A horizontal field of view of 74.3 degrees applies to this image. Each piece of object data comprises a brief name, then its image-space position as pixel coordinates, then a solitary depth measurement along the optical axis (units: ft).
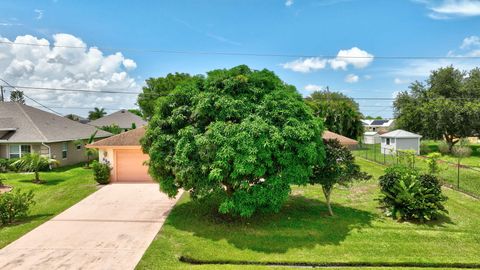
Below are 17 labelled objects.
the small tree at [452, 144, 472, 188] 93.76
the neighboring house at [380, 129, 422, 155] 101.04
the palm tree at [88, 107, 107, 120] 223.30
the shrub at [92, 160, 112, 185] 54.95
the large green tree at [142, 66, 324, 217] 30.68
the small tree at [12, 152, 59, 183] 56.70
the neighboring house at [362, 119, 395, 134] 202.39
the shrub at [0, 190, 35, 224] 34.91
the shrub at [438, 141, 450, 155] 107.53
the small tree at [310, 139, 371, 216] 37.04
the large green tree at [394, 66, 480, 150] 101.86
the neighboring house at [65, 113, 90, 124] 198.39
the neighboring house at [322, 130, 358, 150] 57.92
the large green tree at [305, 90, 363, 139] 112.47
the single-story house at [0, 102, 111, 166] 69.72
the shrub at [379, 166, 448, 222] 35.73
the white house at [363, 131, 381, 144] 155.22
